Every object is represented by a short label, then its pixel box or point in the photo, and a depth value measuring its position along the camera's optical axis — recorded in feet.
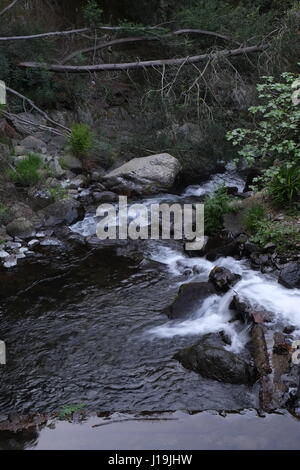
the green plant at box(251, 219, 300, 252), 22.59
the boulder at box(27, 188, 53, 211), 30.27
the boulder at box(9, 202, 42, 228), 28.71
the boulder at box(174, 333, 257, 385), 15.51
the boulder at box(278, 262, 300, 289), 20.33
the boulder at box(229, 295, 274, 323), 18.12
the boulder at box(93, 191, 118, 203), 32.68
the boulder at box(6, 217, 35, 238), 27.55
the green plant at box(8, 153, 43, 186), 30.60
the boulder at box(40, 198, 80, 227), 29.61
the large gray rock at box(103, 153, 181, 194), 33.94
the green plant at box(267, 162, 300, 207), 24.49
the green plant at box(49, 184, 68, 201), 30.73
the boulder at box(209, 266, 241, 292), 20.99
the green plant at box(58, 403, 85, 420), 14.35
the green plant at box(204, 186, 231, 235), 26.45
